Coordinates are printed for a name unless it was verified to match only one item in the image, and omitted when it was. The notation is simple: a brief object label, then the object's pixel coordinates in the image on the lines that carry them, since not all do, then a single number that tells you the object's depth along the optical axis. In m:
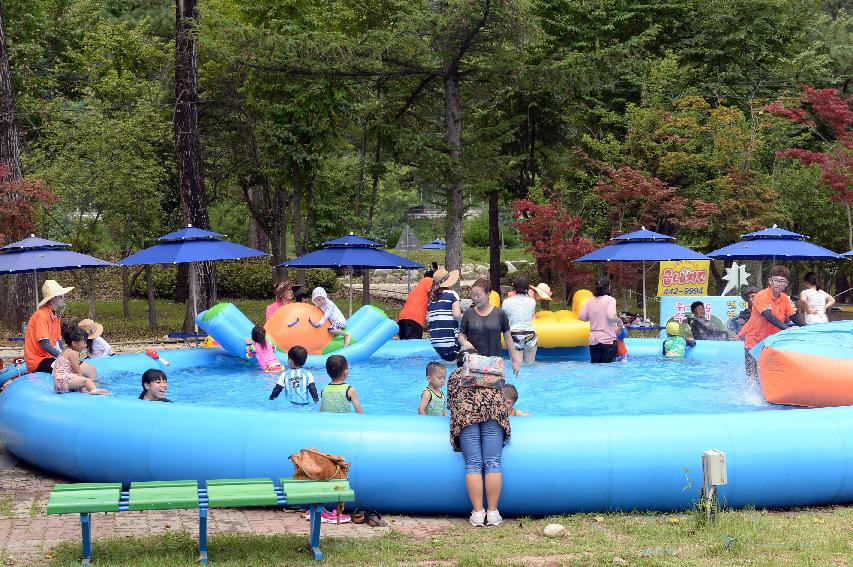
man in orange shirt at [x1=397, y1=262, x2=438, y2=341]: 16.03
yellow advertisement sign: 18.84
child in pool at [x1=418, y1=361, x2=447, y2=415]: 8.27
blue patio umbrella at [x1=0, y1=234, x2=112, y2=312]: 15.02
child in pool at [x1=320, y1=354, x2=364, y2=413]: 8.20
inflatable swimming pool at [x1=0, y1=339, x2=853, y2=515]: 7.43
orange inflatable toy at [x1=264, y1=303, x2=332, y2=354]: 14.34
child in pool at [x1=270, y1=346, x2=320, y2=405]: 9.62
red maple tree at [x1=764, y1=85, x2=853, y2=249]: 22.34
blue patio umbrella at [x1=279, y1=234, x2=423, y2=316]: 18.16
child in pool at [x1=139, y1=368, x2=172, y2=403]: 8.84
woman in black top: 9.56
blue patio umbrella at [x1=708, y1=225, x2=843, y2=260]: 17.20
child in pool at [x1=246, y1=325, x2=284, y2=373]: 13.19
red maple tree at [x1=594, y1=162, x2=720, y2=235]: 22.27
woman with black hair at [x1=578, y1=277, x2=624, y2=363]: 13.63
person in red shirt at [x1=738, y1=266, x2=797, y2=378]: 10.70
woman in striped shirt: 12.86
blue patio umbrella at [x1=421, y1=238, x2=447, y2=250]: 35.72
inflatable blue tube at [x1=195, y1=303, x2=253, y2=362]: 14.08
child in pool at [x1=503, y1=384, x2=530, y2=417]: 8.09
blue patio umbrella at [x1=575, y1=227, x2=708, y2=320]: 17.83
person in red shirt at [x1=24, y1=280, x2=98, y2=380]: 10.48
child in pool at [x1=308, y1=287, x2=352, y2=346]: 14.58
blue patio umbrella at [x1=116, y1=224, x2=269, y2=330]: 17.08
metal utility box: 6.71
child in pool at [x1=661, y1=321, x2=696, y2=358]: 14.61
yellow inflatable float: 15.03
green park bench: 5.96
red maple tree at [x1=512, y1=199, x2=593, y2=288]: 22.02
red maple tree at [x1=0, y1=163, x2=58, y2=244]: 19.31
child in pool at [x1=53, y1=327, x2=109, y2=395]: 9.22
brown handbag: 6.87
